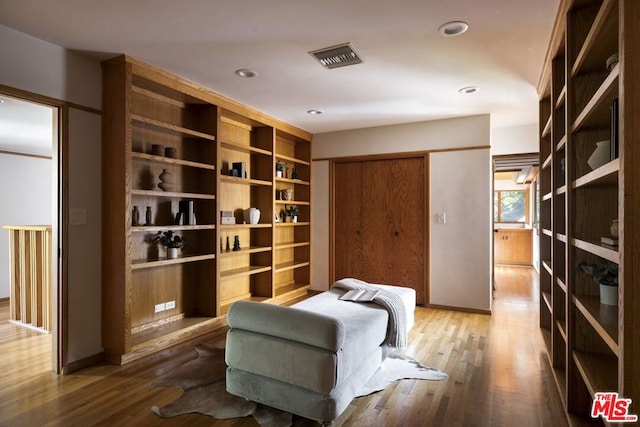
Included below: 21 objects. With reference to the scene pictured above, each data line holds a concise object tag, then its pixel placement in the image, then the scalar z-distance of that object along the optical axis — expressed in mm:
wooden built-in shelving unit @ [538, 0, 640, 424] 1200
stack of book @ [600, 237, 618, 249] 1524
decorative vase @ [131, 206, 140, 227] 3121
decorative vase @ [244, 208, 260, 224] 4395
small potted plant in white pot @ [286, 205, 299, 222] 5256
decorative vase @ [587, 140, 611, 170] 1721
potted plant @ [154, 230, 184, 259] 3365
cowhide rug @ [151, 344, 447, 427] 2104
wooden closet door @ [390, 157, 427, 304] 4762
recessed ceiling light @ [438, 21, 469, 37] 2303
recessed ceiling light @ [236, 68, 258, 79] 3075
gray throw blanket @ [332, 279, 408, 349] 2723
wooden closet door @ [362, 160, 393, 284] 4977
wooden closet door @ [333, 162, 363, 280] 5191
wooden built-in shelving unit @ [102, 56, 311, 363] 2830
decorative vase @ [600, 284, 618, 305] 1807
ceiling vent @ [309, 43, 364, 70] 2659
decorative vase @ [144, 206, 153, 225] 3314
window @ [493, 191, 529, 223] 9641
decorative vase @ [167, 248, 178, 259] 3359
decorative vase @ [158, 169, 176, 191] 3314
